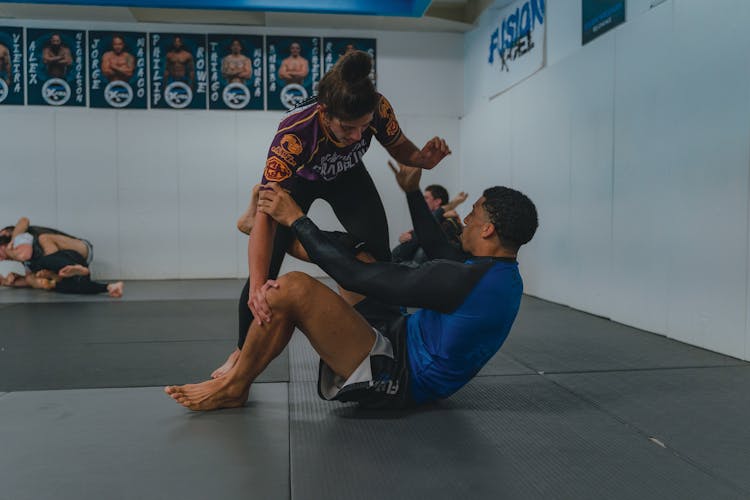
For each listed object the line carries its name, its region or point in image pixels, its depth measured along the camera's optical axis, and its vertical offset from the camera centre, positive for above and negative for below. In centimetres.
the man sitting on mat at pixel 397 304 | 181 -27
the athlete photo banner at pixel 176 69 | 759 +222
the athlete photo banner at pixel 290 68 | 775 +227
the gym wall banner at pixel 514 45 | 559 +205
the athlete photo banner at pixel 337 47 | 784 +261
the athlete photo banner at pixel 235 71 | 765 +221
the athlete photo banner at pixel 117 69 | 750 +219
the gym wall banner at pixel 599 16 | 424 +171
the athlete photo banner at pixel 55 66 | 741 +220
